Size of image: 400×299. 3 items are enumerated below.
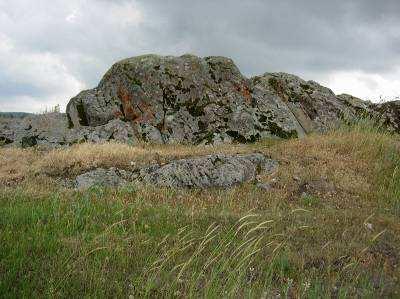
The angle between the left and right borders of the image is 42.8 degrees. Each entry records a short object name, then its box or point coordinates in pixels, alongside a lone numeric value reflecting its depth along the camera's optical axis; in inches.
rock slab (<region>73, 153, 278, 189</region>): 504.1
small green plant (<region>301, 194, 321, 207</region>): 461.0
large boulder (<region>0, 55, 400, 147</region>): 767.1
